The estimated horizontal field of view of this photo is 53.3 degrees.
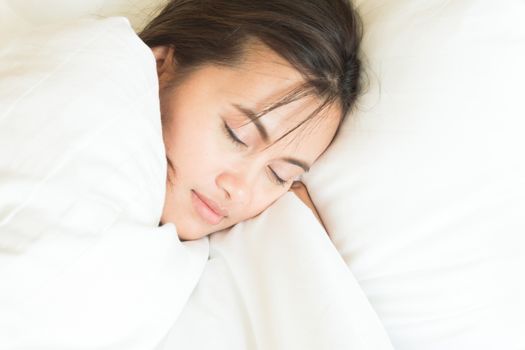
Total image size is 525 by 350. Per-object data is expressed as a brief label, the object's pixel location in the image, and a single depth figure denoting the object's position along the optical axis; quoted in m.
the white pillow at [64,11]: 1.06
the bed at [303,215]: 0.59
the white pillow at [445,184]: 0.81
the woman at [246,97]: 0.87
